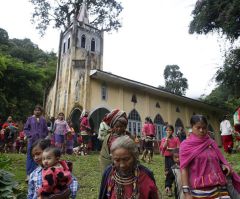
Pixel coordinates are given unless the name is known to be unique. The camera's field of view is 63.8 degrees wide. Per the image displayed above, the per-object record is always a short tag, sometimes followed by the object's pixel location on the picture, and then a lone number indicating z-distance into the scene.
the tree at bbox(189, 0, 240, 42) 10.09
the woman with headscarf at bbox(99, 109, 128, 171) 2.64
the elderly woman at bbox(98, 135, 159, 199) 1.62
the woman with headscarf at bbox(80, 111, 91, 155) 8.44
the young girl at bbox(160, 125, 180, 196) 4.65
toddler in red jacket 2.05
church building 13.44
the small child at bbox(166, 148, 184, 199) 2.27
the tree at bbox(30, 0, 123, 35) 18.06
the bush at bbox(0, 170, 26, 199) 3.07
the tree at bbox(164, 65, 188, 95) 26.21
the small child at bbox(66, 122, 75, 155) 8.66
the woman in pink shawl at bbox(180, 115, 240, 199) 2.10
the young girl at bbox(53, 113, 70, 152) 7.26
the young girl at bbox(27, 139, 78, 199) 2.19
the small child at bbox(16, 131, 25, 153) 9.64
